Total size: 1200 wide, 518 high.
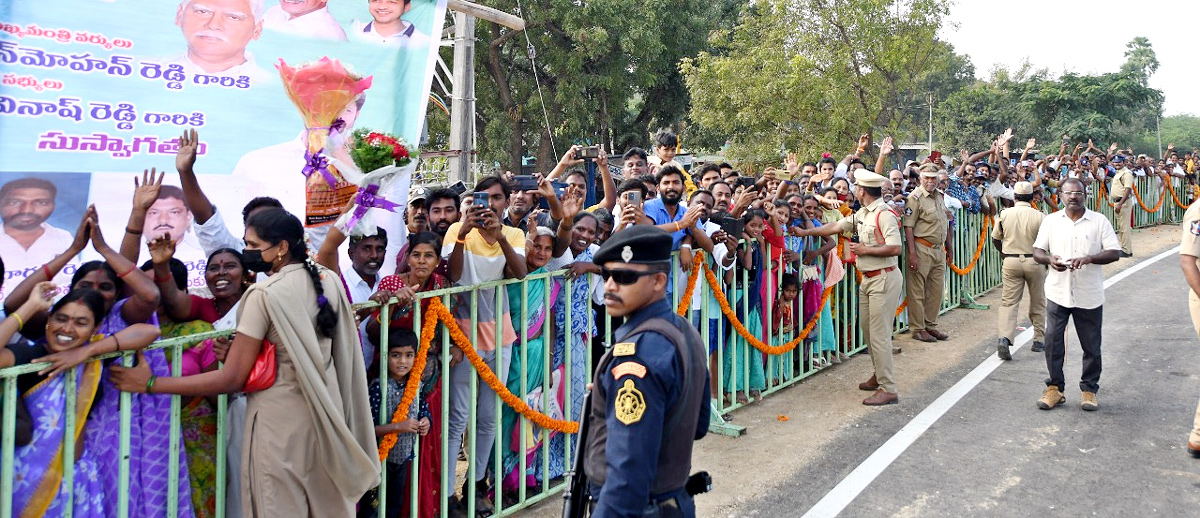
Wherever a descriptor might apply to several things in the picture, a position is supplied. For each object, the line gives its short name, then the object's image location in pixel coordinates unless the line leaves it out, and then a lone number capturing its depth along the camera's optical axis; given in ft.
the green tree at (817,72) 70.23
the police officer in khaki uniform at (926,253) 32.42
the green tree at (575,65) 79.05
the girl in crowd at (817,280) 27.04
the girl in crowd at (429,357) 14.90
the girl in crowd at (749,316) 23.88
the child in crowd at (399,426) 14.49
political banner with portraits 16.49
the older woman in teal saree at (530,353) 17.54
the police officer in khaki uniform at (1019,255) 29.45
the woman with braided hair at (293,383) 11.44
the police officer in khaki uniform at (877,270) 24.66
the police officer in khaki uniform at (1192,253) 20.80
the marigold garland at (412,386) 14.33
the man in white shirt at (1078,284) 23.48
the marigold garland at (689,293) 21.53
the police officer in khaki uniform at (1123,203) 52.54
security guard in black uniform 9.34
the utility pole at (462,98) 44.57
